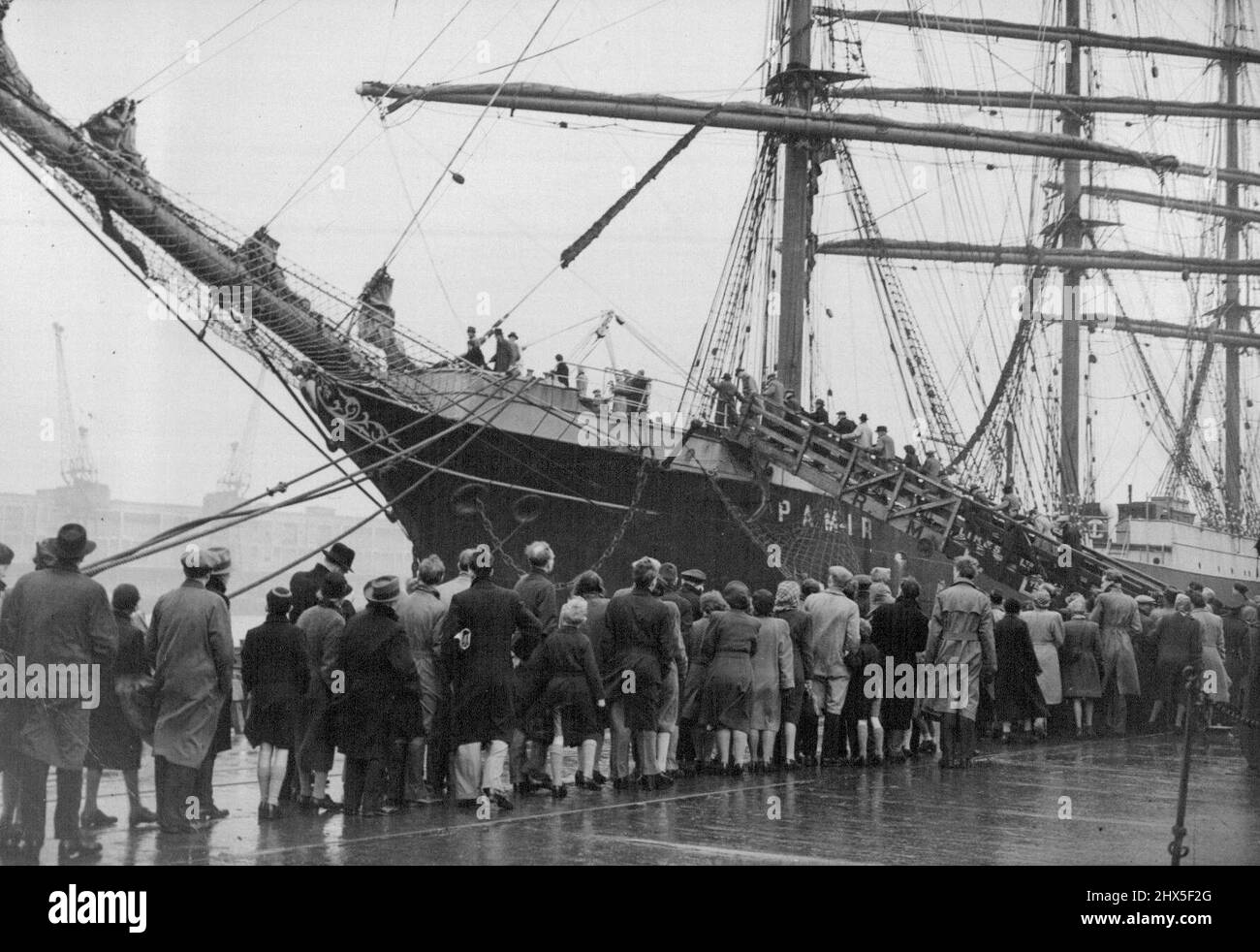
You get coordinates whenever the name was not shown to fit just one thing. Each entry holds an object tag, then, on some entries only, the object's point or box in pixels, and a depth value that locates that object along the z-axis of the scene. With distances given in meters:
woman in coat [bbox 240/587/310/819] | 9.53
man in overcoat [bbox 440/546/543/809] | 9.70
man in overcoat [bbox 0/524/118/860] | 8.05
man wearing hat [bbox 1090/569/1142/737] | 16.19
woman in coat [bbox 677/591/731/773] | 11.84
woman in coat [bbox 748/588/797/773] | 11.70
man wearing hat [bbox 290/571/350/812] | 9.73
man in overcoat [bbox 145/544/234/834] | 8.93
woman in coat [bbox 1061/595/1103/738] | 15.56
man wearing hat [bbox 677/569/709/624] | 12.72
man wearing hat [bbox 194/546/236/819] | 9.26
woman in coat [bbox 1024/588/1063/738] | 15.32
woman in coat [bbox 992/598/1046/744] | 14.34
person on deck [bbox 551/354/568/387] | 22.22
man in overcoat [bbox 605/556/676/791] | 10.73
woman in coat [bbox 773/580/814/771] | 12.26
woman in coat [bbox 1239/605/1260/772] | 12.85
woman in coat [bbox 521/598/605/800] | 10.32
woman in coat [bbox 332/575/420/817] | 9.47
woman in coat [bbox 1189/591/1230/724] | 16.03
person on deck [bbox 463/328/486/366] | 20.69
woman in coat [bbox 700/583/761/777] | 11.46
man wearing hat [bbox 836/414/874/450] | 22.89
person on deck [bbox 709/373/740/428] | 23.59
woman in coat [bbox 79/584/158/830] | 9.26
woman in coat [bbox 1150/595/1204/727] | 15.79
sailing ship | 17.80
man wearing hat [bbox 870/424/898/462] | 23.31
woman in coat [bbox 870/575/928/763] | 12.45
